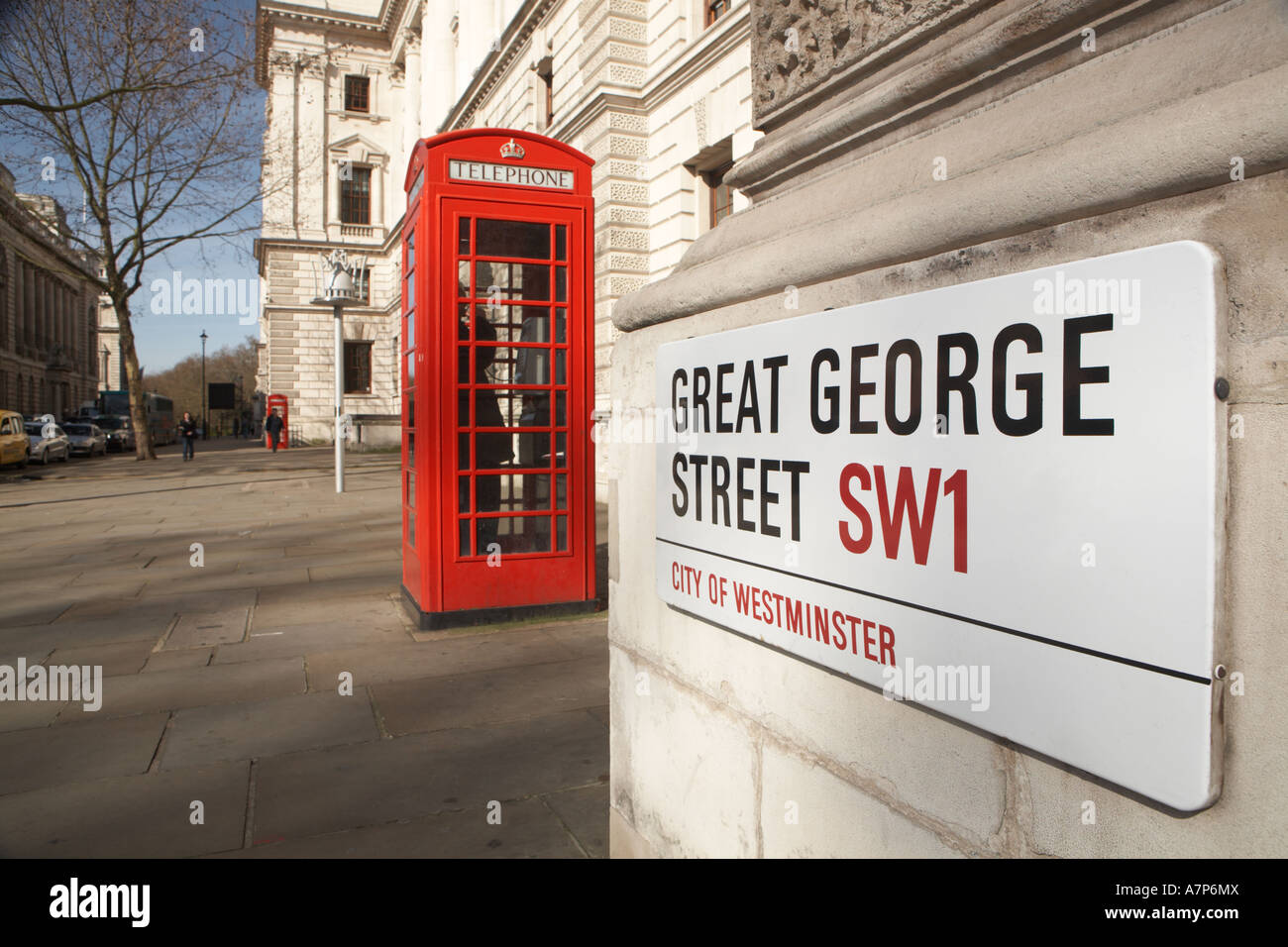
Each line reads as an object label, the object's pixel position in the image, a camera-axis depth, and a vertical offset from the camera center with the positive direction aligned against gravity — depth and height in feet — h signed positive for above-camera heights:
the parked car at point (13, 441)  79.77 +1.26
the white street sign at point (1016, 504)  3.60 -0.28
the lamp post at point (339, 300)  51.49 +8.94
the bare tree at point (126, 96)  68.23 +29.08
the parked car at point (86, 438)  109.09 +1.97
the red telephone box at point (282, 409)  119.44 +5.75
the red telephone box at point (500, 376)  19.35 +1.67
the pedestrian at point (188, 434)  96.37 +2.10
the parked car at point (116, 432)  132.67 +3.39
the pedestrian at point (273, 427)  114.11 +3.30
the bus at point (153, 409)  166.80 +8.83
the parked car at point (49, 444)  92.53 +1.12
